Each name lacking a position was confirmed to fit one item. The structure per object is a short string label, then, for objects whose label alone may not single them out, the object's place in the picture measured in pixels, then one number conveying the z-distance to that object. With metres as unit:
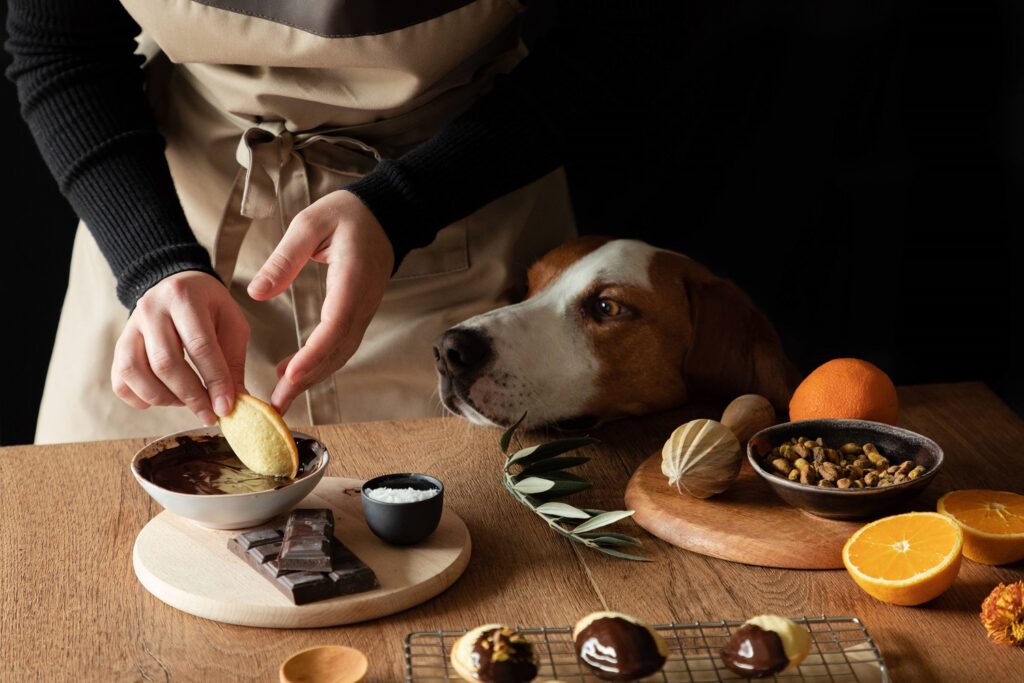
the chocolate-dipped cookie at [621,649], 0.85
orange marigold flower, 0.94
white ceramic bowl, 1.07
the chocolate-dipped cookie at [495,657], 0.84
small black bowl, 1.06
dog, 1.42
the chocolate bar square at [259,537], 1.04
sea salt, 1.07
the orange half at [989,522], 1.07
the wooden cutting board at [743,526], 1.08
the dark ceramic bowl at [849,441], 1.08
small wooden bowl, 0.89
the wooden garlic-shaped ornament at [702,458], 1.17
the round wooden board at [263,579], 0.97
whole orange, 1.29
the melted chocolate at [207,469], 1.12
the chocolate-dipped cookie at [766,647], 0.85
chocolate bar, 0.97
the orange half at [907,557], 0.99
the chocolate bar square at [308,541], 1.00
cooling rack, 0.87
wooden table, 0.93
